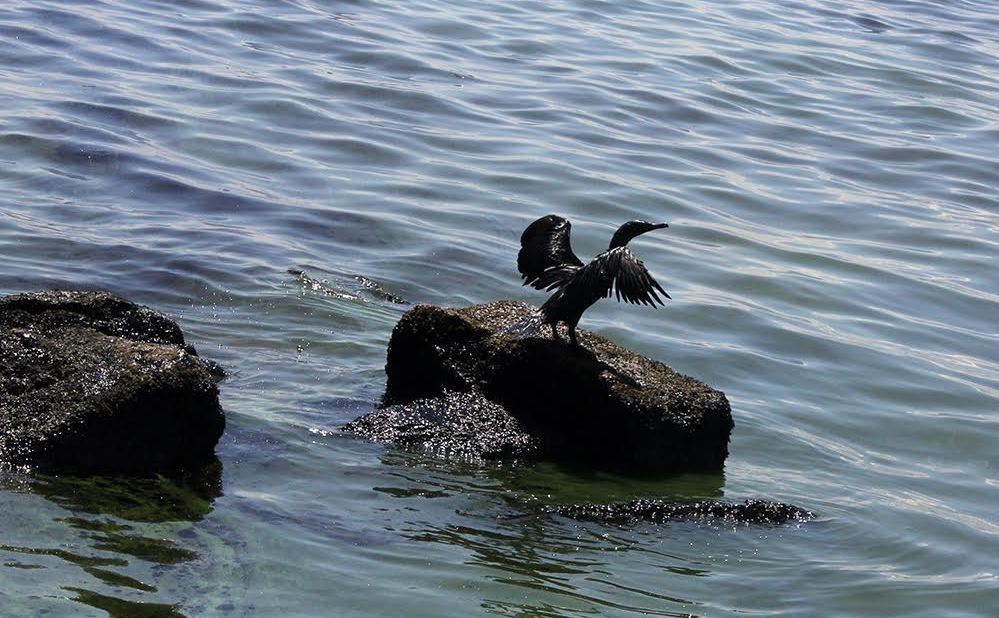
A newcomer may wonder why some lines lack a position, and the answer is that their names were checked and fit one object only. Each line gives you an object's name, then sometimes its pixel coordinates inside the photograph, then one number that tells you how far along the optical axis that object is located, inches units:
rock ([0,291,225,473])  498.3
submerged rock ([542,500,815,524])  528.7
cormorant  570.9
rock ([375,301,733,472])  561.0
